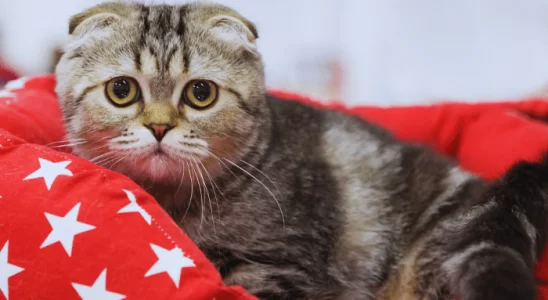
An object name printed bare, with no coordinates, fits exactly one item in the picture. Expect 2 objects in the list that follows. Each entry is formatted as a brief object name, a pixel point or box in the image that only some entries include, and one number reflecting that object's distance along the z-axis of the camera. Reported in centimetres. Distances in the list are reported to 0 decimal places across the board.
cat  38
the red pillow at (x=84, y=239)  34
